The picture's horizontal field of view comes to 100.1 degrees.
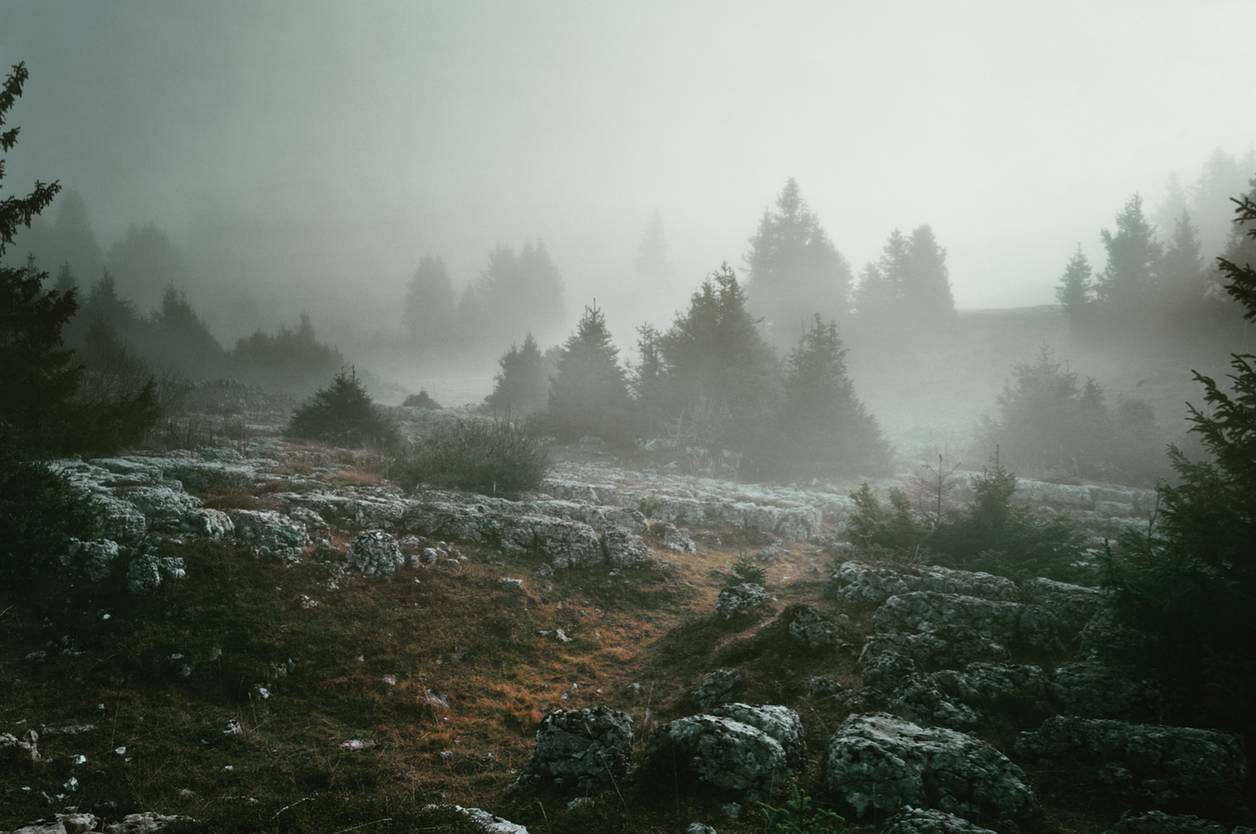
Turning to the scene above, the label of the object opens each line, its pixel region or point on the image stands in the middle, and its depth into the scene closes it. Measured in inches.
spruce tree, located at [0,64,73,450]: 446.9
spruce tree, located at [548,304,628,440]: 1336.1
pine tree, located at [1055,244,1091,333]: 1969.7
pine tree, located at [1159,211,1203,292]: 1766.7
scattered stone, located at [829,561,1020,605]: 379.8
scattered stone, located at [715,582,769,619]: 400.7
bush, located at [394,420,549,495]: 673.6
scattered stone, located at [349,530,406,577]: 414.0
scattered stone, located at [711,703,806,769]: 221.9
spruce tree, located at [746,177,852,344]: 2185.0
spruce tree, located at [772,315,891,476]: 1154.7
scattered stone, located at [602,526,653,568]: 507.2
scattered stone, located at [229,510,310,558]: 400.4
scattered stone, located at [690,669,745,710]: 289.1
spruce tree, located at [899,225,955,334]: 2100.1
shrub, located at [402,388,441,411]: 1722.4
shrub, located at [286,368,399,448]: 960.3
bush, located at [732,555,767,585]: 481.4
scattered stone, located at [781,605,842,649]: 329.4
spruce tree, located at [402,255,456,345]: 2984.7
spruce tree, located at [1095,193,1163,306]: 1863.9
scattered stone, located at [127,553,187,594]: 326.0
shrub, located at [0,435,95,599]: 317.7
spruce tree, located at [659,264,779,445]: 1273.4
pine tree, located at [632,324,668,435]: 1360.7
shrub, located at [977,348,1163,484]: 1100.5
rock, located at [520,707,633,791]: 215.2
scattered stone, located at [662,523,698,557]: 588.7
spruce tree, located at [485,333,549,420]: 1727.4
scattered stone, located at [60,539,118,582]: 330.3
